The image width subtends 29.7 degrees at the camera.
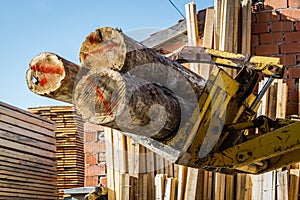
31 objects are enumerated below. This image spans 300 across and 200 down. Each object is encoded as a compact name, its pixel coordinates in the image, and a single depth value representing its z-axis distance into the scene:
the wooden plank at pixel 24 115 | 8.97
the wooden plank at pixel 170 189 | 5.67
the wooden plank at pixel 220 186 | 5.66
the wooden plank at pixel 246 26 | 6.24
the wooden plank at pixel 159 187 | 5.78
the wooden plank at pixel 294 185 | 5.43
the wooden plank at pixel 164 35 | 6.78
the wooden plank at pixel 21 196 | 9.09
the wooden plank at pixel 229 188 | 5.71
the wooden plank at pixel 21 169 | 9.12
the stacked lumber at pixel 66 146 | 10.99
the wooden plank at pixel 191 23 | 6.31
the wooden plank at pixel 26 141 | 9.03
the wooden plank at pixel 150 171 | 6.09
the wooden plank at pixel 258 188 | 5.49
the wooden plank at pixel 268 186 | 5.39
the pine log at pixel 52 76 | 3.39
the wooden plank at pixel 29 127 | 9.02
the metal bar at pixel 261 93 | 3.70
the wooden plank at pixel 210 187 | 5.70
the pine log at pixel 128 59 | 3.45
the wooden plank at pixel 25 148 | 9.03
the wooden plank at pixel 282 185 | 5.33
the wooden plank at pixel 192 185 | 5.57
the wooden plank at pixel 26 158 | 9.05
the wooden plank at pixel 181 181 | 5.66
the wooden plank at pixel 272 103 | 5.84
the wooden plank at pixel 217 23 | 6.22
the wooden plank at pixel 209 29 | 6.29
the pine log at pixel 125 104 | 3.13
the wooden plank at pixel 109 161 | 6.32
